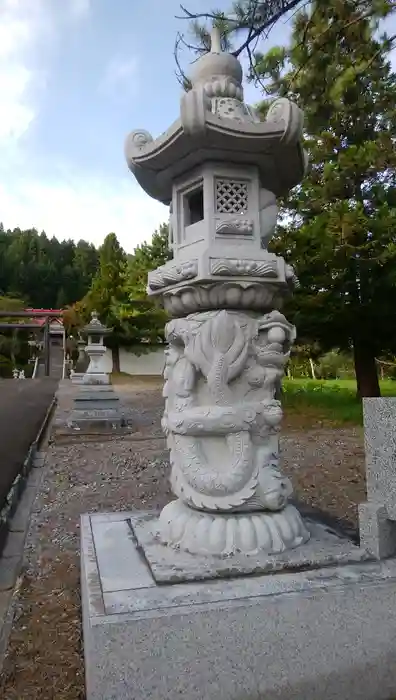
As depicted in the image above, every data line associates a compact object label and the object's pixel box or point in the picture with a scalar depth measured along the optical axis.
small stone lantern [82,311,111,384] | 9.44
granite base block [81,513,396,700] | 1.82
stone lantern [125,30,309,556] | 2.45
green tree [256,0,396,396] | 4.50
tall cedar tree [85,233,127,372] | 19.77
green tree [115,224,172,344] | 17.39
